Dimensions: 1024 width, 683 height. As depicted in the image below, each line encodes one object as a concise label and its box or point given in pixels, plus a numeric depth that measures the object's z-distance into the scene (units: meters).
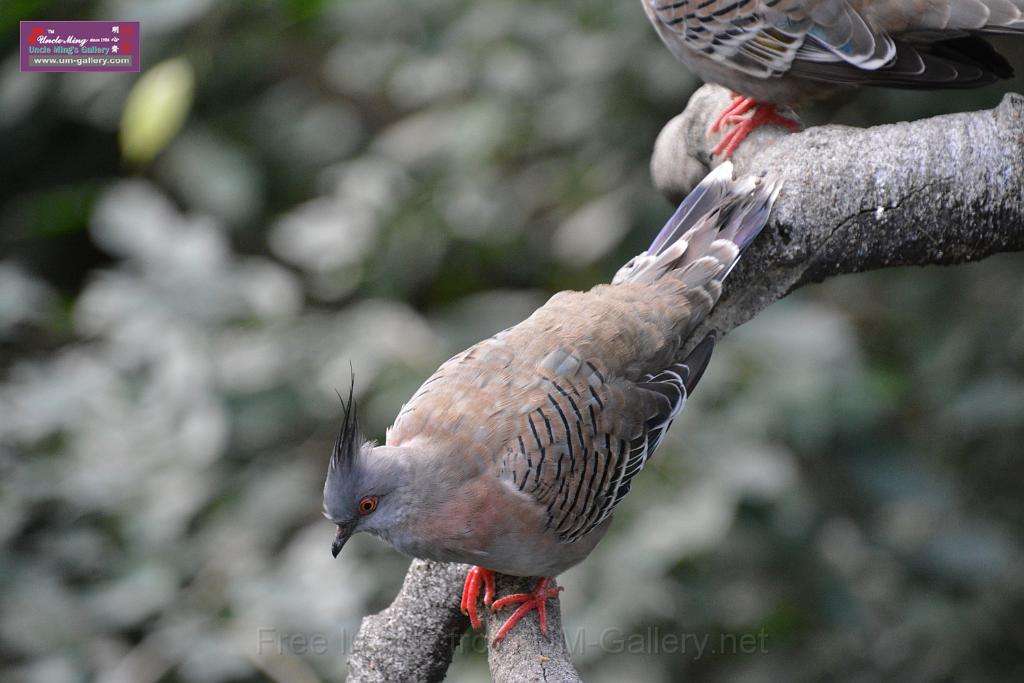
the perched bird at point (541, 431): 4.99
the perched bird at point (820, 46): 5.57
